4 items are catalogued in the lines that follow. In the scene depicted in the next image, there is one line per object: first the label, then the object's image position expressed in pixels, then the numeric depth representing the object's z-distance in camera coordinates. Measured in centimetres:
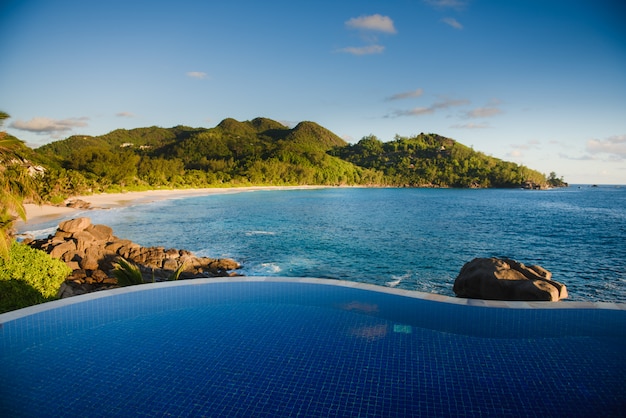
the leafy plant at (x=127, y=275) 971
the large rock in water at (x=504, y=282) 895
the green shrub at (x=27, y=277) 714
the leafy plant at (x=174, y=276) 1003
